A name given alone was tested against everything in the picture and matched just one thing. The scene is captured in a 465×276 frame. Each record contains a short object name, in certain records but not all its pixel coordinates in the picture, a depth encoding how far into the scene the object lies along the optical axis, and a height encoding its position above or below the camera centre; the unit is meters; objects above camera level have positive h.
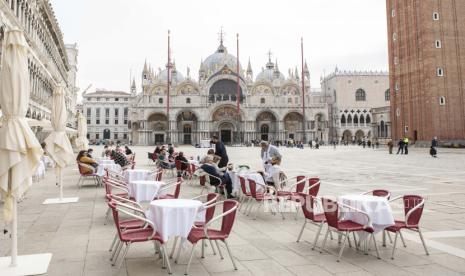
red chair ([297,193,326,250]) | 5.36 -0.93
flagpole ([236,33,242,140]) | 48.69 +14.59
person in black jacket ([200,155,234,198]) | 9.16 -0.70
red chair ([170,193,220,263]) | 4.84 -0.87
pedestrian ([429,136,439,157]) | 23.84 -0.26
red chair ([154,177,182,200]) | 6.71 -0.94
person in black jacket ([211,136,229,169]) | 10.01 -0.13
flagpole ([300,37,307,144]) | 49.72 +14.09
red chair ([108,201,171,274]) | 4.21 -1.06
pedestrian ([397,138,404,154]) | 28.74 +0.20
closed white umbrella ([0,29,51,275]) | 4.27 +0.15
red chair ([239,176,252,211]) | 7.57 -0.83
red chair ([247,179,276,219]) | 7.26 -0.98
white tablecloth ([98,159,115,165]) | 12.86 -0.42
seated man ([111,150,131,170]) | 14.49 -0.39
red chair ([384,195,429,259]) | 4.91 -0.98
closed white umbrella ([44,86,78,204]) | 8.99 +0.23
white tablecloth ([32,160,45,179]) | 12.78 -0.82
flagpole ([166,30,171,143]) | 55.12 +2.36
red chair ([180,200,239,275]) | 4.46 -1.06
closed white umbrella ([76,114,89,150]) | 18.86 +0.87
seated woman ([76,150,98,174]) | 11.59 -0.41
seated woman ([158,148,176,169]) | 14.59 -0.54
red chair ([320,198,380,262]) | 4.72 -1.00
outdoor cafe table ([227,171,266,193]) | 8.02 -0.72
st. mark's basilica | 61.00 +6.50
